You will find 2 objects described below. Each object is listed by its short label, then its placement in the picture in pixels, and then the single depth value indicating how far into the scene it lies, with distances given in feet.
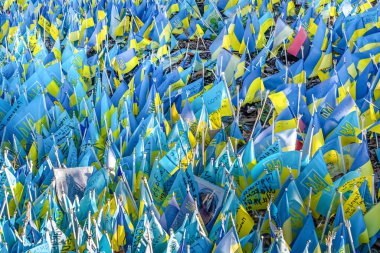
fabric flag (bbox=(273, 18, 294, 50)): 16.90
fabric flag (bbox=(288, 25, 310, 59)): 16.96
